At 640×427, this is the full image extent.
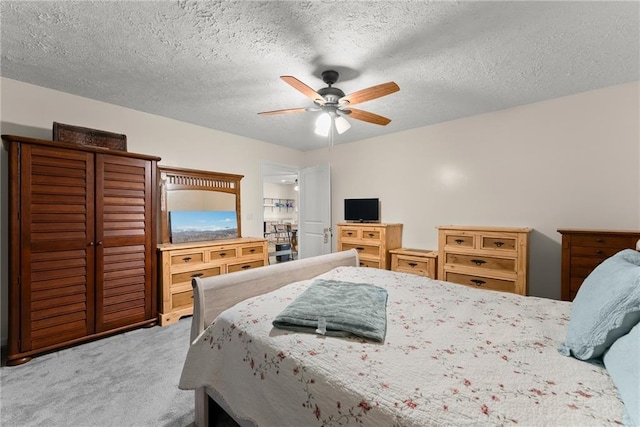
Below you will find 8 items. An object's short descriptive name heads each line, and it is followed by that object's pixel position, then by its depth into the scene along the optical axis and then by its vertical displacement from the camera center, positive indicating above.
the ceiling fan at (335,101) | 1.89 +0.87
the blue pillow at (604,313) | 0.87 -0.36
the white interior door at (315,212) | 4.78 -0.01
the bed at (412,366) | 0.75 -0.55
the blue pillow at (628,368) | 0.67 -0.46
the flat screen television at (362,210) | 4.16 +0.03
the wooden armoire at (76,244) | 2.13 -0.30
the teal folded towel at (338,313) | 1.19 -0.50
